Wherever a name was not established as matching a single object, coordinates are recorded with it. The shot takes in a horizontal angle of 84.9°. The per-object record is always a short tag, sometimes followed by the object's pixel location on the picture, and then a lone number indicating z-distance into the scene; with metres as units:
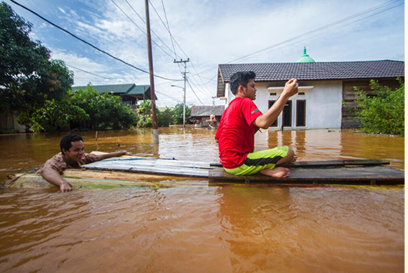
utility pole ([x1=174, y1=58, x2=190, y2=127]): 29.90
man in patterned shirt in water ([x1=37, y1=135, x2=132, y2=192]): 2.59
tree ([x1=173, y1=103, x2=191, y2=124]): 40.34
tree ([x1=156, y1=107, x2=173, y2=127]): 35.41
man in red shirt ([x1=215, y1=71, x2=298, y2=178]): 2.39
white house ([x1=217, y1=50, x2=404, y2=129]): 13.95
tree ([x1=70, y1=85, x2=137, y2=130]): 19.48
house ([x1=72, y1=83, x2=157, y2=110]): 30.75
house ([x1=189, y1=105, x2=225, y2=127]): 34.20
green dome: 18.50
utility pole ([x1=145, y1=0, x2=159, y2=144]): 8.87
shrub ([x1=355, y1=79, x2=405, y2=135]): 7.93
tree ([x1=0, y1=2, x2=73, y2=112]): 9.41
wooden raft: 2.36
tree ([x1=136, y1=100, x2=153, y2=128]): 27.84
